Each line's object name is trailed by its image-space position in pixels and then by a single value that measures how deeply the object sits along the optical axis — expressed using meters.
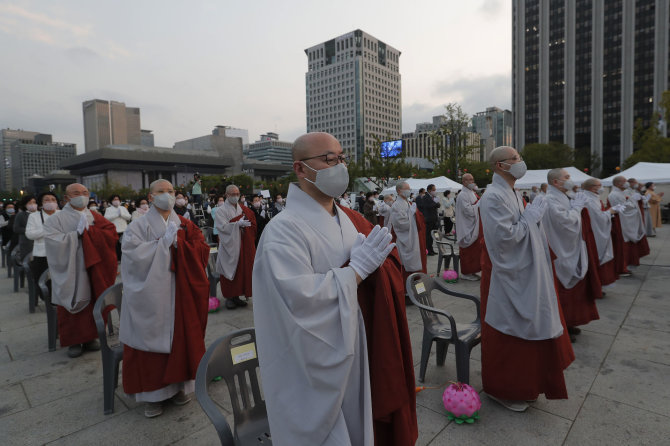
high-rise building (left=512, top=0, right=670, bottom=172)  74.25
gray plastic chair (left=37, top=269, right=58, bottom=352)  4.97
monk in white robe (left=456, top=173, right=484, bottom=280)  8.49
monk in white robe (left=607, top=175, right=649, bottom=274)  8.18
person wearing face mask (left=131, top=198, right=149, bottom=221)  10.31
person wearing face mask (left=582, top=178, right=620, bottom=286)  6.25
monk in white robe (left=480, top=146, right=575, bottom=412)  3.13
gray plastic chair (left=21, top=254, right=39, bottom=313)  6.58
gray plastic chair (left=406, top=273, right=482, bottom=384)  3.52
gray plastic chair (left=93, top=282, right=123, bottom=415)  3.43
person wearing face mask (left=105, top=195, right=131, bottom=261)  10.61
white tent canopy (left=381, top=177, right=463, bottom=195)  20.98
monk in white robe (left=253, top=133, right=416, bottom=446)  1.59
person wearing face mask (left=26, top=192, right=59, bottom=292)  6.20
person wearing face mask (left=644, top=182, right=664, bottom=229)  13.09
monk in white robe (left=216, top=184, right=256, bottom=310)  6.78
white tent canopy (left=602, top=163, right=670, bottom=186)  16.27
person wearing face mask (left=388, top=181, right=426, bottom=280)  7.26
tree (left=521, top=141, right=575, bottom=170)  53.94
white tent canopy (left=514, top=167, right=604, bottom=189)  20.39
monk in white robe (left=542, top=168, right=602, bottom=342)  4.66
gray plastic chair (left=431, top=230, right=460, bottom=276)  8.40
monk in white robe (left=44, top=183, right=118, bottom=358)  4.56
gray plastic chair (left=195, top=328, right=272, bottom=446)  2.04
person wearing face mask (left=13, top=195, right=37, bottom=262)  7.79
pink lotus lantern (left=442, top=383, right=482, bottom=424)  3.04
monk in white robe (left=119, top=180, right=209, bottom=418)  3.36
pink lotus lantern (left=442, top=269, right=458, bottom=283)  8.28
